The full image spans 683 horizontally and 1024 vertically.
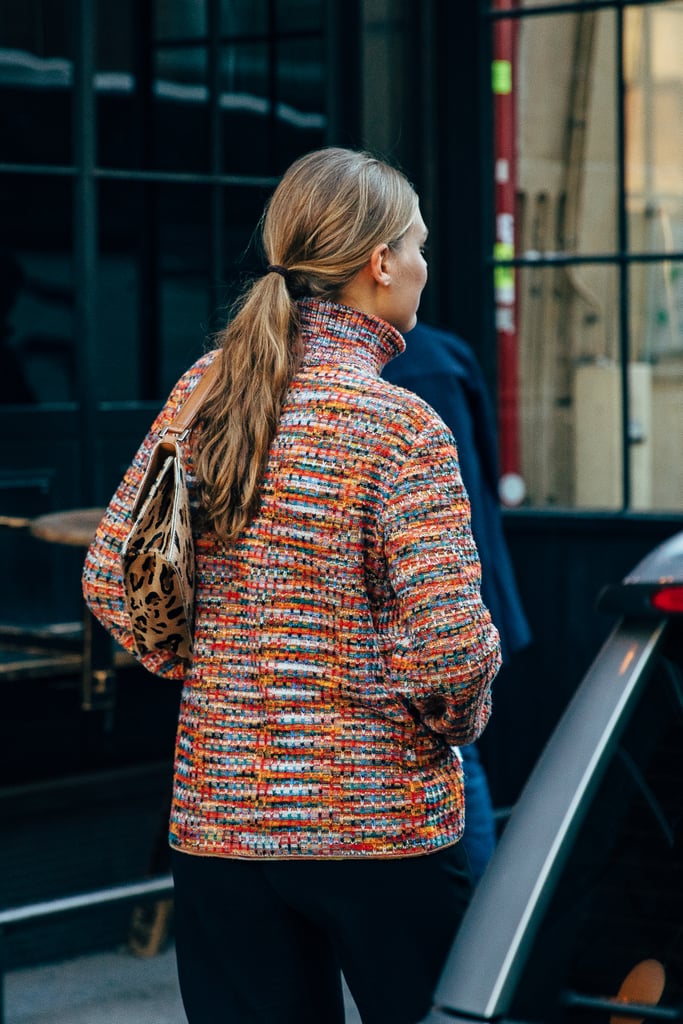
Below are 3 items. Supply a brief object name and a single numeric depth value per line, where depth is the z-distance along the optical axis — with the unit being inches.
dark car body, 151.6
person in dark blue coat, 229.8
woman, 167.7
